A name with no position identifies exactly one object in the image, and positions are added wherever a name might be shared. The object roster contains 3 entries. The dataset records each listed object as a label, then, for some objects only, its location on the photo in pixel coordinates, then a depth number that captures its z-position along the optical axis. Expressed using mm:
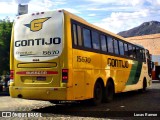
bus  11039
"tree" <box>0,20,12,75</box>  30516
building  67125
